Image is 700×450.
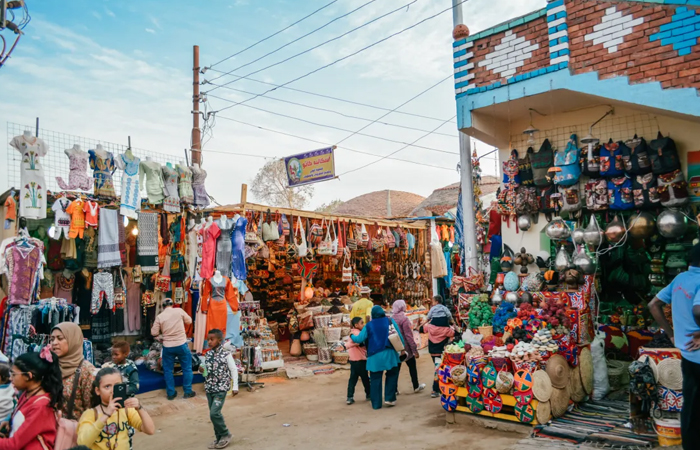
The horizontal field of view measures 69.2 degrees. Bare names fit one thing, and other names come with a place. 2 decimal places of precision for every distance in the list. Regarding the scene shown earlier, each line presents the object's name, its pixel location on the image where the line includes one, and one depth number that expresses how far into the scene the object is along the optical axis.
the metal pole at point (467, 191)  7.89
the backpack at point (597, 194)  6.73
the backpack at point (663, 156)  6.14
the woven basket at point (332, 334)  11.12
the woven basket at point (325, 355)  11.00
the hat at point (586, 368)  6.53
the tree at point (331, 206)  36.33
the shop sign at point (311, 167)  11.62
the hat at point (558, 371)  5.84
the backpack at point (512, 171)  7.66
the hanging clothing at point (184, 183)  8.86
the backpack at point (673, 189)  6.10
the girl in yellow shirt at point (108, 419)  3.15
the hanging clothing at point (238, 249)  8.89
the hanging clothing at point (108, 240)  8.09
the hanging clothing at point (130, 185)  8.12
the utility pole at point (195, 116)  12.88
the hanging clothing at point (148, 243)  8.58
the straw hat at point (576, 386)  6.31
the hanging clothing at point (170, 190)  8.62
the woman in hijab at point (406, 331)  7.91
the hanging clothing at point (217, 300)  8.74
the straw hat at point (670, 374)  5.07
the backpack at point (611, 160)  6.57
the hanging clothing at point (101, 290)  8.20
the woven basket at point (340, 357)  10.84
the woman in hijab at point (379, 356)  7.32
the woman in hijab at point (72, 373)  3.68
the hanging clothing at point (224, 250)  8.80
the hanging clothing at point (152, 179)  8.38
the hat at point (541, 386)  5.65
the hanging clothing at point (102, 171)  7.96
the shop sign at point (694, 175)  6.14
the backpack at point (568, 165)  7.01
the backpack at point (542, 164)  7.33
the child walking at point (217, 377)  5.68
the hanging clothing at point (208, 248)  8.63
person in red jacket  2.94
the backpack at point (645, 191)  6.29
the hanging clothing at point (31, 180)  7.08
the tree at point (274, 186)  29.28
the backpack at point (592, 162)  6.77
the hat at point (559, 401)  5.83
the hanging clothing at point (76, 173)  7.71
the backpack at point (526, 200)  7.43
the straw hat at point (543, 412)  5.64
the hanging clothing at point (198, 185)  9.18
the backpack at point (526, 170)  7.55
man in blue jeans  8.02
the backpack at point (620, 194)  6.51
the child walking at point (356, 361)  7.71
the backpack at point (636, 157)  6.34
